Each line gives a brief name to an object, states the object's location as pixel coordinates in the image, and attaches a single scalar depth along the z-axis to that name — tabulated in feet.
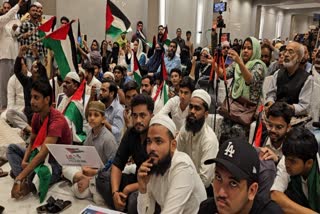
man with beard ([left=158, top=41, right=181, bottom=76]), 20.21
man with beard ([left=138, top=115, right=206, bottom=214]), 5.88
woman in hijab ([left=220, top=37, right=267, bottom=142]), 11.05
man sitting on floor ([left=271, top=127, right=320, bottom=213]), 5.82
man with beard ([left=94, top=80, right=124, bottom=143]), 11.50
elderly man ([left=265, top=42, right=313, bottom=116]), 9.58
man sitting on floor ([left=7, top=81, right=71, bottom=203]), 8.87
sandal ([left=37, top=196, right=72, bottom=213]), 8.40
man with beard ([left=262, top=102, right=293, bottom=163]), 7.21
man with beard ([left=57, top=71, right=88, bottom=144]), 11.50
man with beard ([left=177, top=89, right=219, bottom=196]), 8.35
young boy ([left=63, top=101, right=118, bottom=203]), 9.29
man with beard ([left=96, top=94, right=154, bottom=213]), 7.95
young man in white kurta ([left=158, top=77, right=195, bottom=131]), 10.85
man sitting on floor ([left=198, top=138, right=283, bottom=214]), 3.98
